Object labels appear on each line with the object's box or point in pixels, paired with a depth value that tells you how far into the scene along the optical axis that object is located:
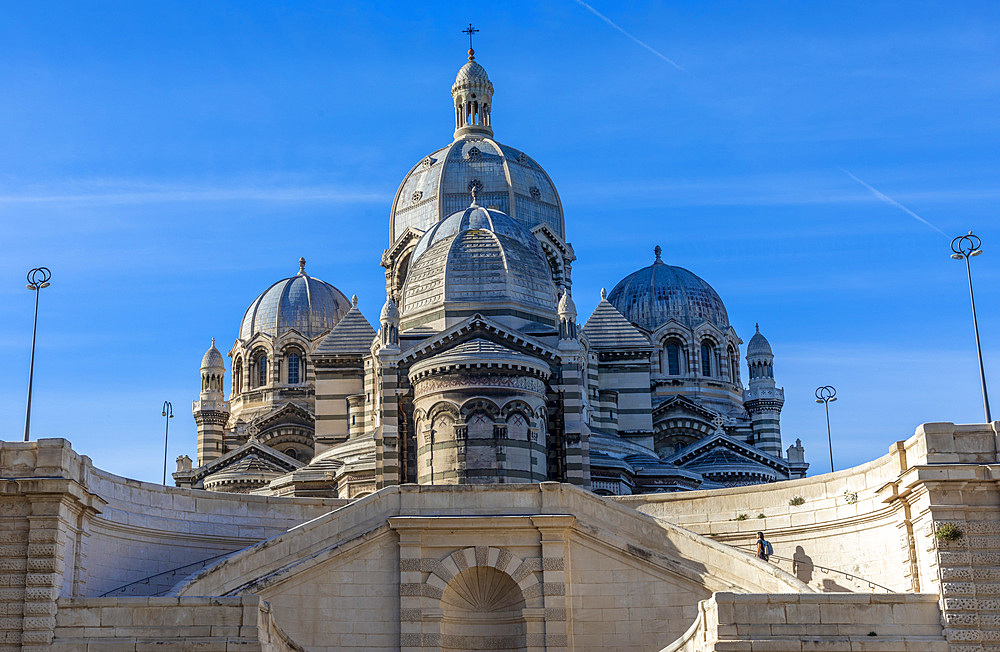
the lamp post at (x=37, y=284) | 30.92
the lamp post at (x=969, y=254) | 29.33
